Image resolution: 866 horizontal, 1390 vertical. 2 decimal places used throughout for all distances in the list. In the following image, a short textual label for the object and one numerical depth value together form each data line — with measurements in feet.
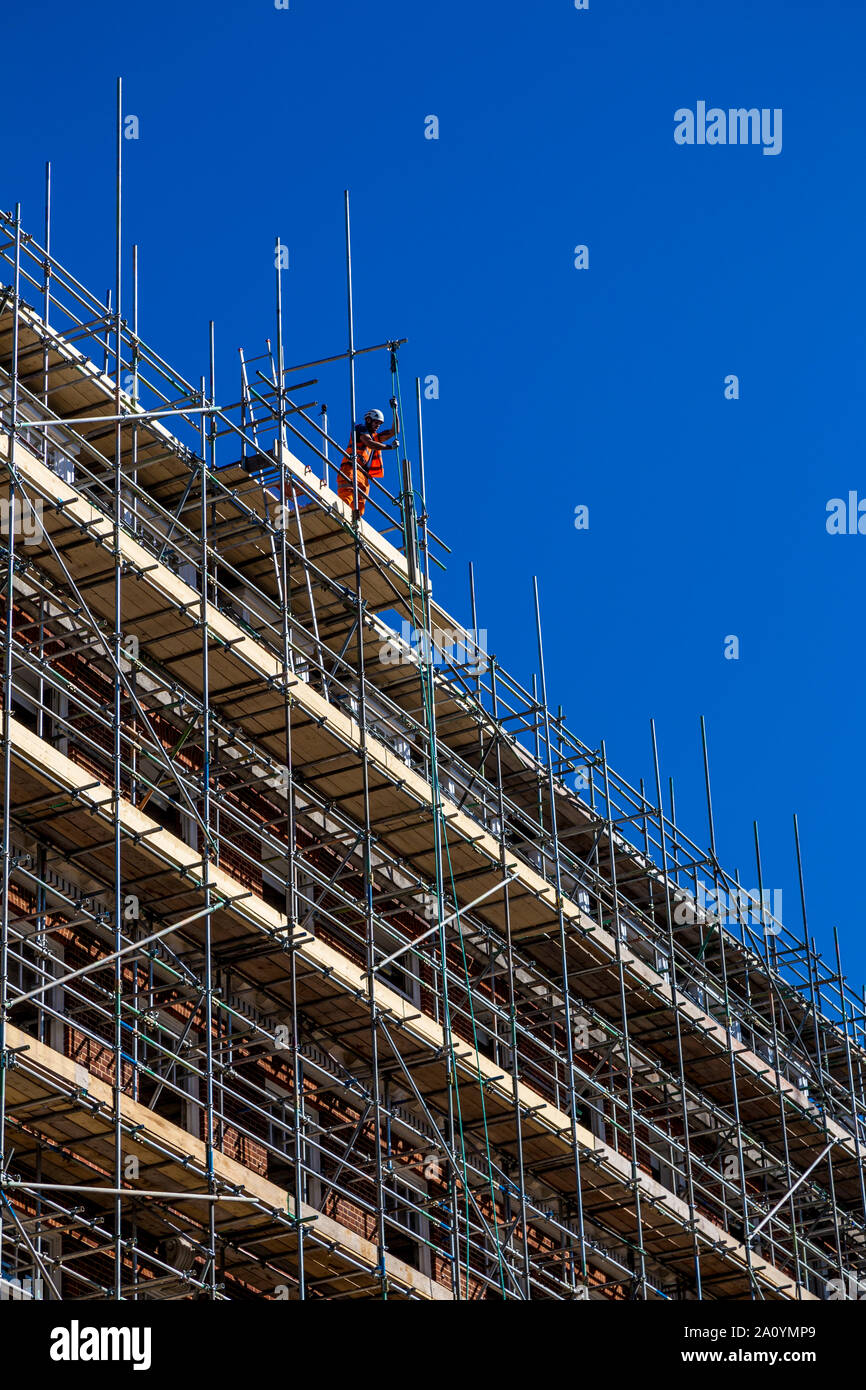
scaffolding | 68.54
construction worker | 92.68
